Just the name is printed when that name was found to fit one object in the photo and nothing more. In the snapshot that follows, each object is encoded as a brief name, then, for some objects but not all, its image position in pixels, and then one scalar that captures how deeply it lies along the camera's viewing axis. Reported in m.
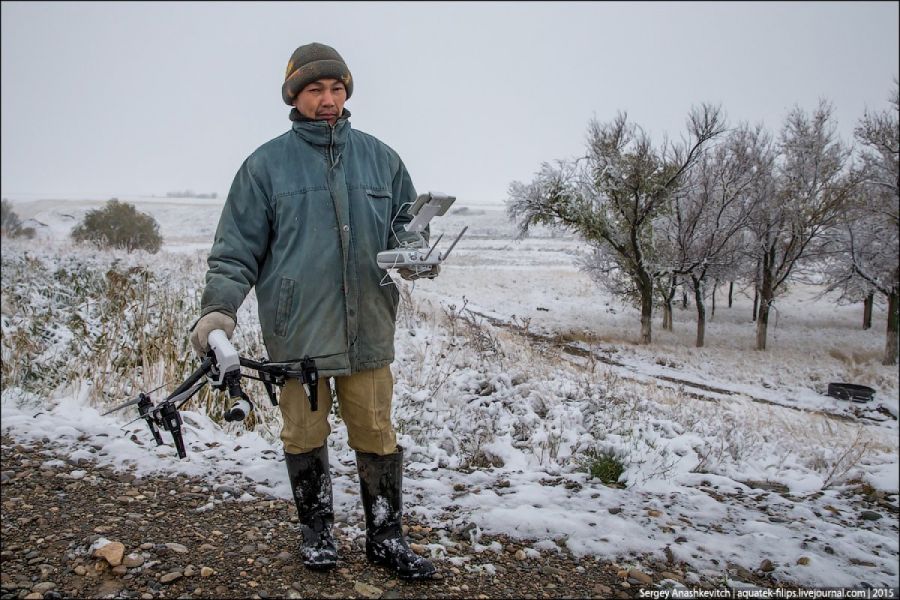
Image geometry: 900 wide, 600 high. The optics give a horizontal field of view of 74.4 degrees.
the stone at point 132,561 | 2.57
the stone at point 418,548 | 2.84
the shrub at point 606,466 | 3.93
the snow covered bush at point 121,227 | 17.06
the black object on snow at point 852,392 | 14.44
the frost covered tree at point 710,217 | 20.19
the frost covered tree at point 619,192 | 19.83
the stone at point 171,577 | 2.46
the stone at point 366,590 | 2.43
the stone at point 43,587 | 2.35
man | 2.45
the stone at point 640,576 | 2.65
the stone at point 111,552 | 2.57
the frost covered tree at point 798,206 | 20.83
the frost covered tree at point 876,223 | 19.91
